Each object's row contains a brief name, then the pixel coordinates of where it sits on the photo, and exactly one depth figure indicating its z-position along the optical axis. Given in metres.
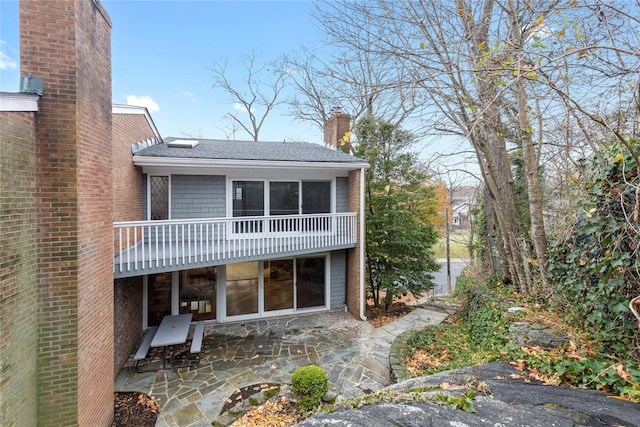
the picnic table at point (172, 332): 5.91
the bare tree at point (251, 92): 17.56
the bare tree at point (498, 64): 4.01
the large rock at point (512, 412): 2.18
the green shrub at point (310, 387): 4.53
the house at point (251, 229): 7.54
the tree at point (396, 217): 9.53
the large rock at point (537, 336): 3.84
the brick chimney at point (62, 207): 3.74
